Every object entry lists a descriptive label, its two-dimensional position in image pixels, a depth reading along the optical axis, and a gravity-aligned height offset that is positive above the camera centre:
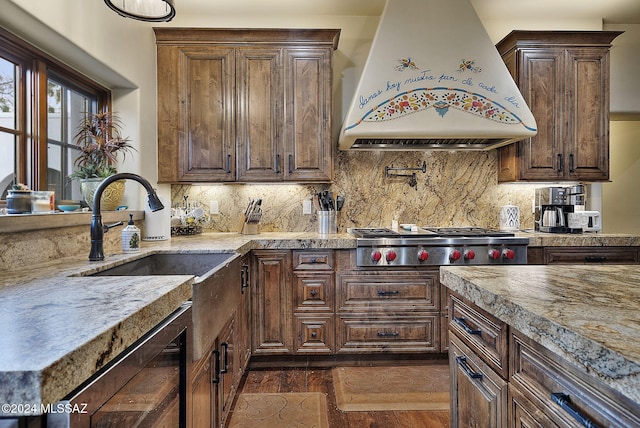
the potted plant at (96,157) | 2.17 +0.34
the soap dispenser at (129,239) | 1.97 -0.15
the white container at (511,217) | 3.24 -0.06
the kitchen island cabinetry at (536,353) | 0.61 -0.31
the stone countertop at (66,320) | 0.51 -0.21
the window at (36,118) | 1.83 +0.52
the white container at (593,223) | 2.95 -0.10
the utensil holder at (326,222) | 3.04 -0.09
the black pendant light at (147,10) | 1.64 +0.93
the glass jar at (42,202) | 1.66 +0.05
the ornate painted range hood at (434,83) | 2.66 +0.94
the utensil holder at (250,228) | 3.01 -0.14
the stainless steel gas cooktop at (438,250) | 2.61 -0.28
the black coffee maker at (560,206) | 2.93 +0.04
